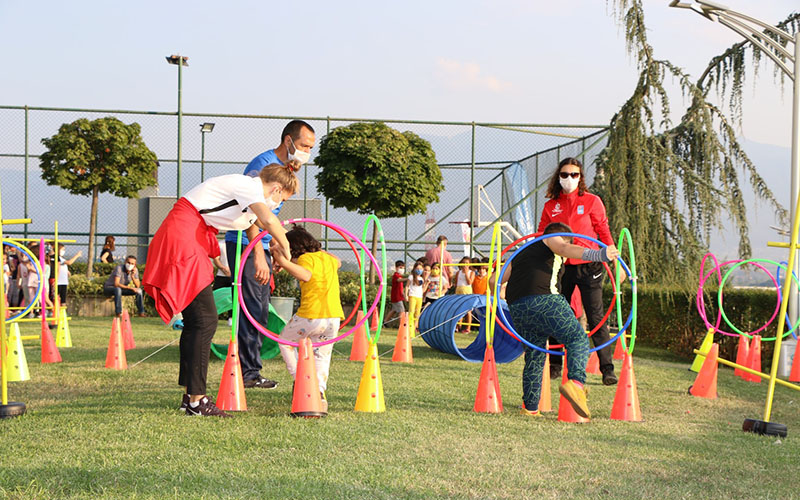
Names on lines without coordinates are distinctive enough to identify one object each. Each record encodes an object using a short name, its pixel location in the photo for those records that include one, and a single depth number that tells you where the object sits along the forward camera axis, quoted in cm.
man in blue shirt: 637
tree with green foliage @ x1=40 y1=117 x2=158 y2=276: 1596
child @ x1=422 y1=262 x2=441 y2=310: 1421
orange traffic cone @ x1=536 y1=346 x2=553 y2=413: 609
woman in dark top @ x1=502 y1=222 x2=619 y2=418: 552
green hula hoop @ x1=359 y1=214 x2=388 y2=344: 558
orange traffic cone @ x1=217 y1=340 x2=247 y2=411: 534
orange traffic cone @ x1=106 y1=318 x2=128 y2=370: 777
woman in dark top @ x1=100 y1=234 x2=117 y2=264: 1683
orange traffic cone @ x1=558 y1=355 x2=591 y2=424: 560
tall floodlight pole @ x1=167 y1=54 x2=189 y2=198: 1662
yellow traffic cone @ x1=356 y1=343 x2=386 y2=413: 562
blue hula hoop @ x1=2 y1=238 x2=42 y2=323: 767
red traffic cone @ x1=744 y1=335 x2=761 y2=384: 935
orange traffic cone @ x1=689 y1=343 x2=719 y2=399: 738
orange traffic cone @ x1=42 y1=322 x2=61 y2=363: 818
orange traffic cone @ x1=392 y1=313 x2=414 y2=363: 927
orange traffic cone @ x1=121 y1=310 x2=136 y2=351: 963
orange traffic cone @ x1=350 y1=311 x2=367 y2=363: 910
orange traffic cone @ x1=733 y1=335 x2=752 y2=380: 956
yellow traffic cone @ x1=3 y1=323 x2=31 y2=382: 693
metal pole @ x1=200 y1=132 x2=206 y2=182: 1702
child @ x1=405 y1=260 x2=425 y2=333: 1380
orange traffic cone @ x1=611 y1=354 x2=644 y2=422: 578
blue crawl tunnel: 904
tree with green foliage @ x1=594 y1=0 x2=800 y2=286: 1114
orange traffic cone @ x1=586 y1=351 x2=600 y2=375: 884
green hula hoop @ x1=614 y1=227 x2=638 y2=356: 580
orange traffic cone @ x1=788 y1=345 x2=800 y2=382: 887
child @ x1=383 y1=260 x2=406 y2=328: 1409
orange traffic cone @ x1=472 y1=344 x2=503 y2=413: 589
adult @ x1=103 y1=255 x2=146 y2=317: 1442
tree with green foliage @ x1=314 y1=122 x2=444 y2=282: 1474
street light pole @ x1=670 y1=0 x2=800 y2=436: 1017
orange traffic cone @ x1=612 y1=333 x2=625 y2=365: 1070
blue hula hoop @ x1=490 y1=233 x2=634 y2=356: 561
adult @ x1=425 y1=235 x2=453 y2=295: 1384
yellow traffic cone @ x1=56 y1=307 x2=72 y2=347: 1001
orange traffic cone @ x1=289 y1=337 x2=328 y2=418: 520
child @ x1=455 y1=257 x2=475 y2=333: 1436
